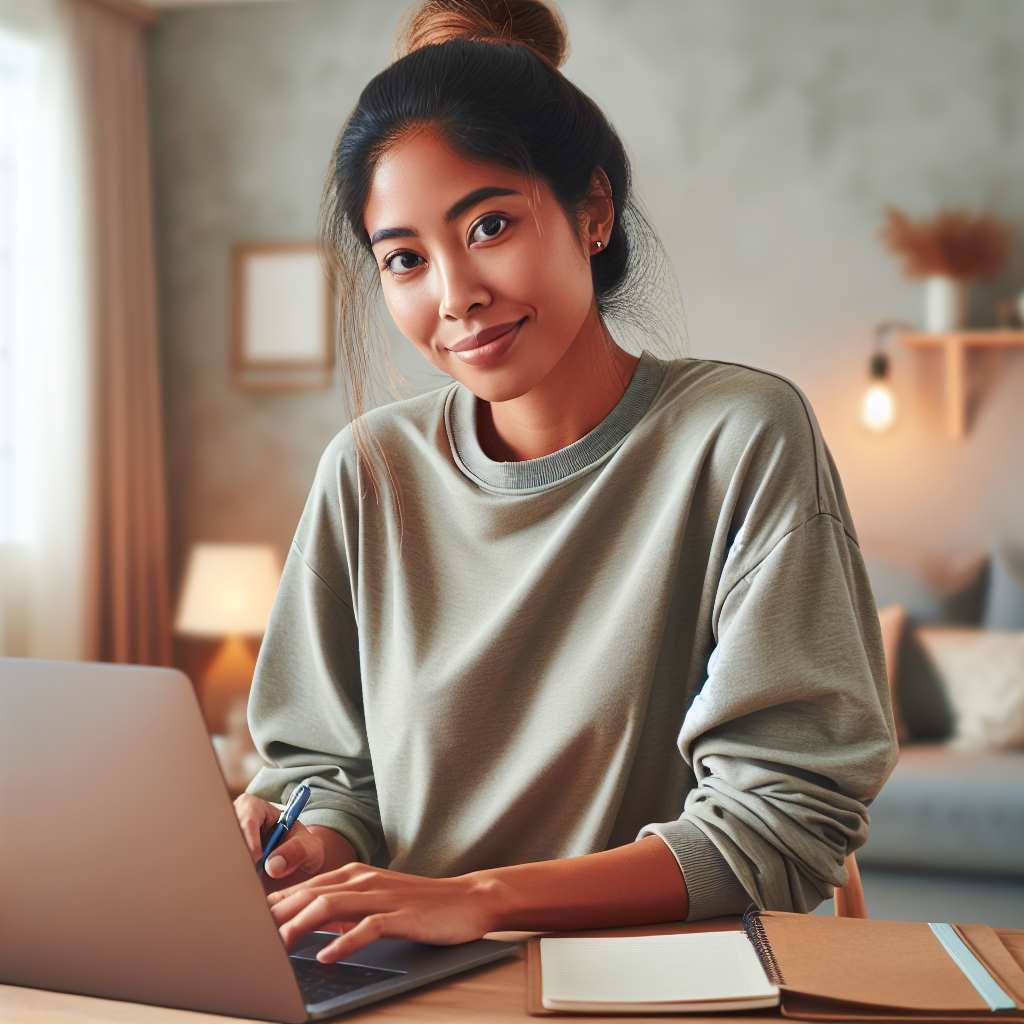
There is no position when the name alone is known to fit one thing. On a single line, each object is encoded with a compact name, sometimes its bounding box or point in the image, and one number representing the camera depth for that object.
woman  0.81
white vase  3.47
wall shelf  3.43
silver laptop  0.57
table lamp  3.60
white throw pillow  2.90
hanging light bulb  3.52
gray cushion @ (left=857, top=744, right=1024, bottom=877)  2.69
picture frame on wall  4.01
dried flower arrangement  3.47
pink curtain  3.84
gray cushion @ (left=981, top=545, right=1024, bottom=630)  3.21
